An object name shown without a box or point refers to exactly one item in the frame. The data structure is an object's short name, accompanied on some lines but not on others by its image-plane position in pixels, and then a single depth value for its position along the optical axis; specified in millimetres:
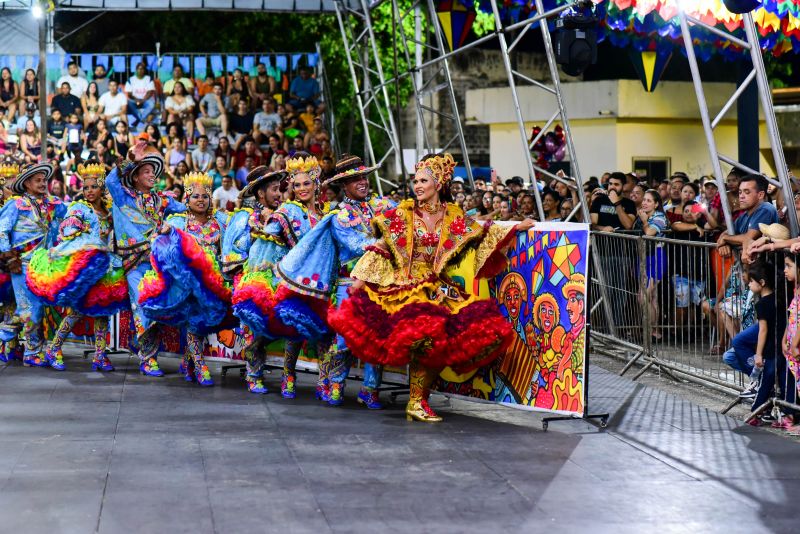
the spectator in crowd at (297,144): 22570
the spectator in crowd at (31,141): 23406
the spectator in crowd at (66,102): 23969
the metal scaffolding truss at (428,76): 15573
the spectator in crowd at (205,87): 24339
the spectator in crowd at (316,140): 21984
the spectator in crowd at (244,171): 21891
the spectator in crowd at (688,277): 9977
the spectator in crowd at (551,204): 14554
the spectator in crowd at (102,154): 22625
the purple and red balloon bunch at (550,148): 21312
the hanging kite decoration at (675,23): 13781
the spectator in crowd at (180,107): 23672
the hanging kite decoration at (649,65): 18328
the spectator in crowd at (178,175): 21430
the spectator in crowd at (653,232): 10742
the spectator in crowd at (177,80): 24344
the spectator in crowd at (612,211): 13297
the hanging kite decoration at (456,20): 16984
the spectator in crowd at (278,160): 20600
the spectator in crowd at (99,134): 23172
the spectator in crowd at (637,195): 13503
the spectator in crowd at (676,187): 13539
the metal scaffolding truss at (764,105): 8914
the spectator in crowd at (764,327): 8453
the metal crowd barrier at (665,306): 9750
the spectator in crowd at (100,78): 24688
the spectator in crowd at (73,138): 23422
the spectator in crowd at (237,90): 24047
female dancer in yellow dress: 8273
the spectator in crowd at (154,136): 22939
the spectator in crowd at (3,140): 23453
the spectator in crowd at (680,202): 13266
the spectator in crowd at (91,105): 23828
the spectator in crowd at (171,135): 23031
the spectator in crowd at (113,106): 23922
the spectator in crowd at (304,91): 24547
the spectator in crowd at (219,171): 21625
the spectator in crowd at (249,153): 22188
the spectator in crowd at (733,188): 11938
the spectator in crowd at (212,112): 23656
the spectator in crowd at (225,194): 19953
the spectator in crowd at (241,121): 23625
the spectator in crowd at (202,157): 22130
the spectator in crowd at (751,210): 9086
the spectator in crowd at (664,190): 14953
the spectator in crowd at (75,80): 24219
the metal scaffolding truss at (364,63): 17641
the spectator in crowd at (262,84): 24391
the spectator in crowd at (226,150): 22209
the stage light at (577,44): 12500
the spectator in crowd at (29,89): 24344
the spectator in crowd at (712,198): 12492
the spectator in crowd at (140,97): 24172
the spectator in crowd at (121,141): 23172
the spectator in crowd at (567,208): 14031
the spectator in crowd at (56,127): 23625
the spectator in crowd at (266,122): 23219
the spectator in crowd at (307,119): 23875
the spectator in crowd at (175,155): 22359
